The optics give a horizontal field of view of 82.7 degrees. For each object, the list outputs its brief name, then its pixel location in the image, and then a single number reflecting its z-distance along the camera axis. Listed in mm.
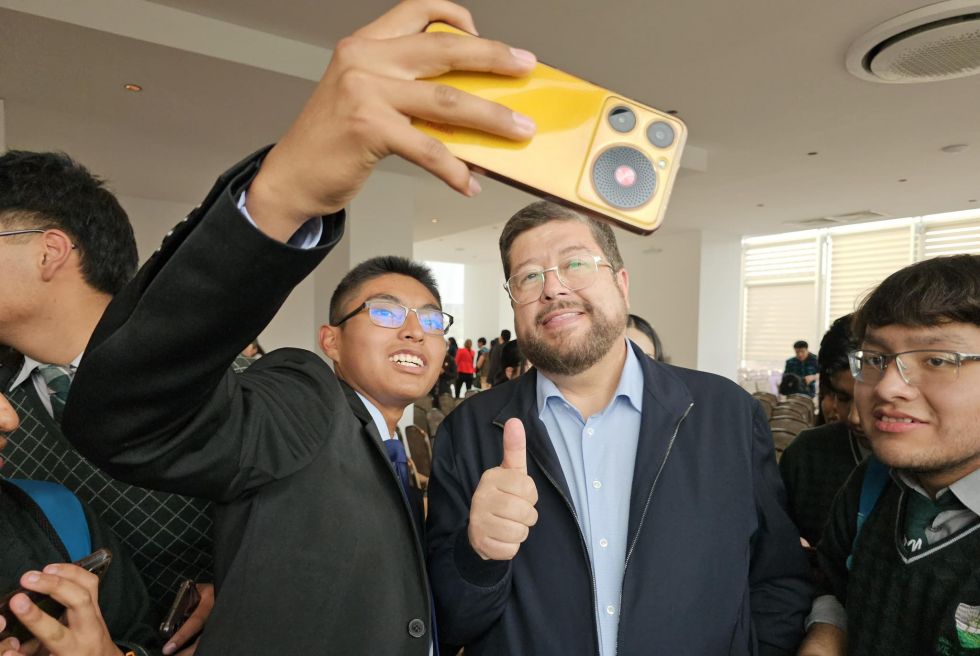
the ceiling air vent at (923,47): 3742
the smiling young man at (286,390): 527
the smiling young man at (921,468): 997
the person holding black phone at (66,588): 801
